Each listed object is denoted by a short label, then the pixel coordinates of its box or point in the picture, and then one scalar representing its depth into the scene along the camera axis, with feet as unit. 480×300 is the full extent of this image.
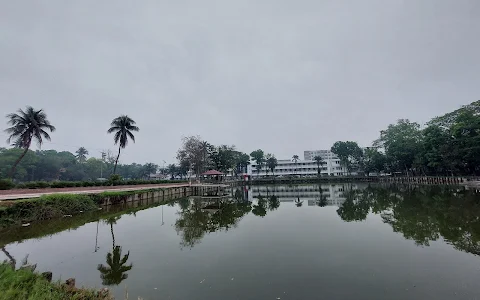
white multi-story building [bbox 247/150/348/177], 306.76
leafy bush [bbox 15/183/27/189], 70.39
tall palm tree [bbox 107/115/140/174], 128.57
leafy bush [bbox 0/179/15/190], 65.31
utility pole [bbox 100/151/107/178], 281.87
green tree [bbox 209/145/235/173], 192.34
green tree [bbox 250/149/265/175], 294.46
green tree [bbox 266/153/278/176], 286.46
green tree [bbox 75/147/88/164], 295.79
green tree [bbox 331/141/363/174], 254.88
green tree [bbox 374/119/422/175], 168.25
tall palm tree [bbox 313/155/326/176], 293.72
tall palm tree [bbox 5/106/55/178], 92.27
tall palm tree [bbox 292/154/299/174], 332.80
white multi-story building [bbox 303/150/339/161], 388.00
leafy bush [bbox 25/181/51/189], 71.77
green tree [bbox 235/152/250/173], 270.26
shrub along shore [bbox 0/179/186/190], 66.33
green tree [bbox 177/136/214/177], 160.04
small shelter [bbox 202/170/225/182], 171.16
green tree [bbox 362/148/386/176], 207.41
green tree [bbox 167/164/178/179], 287.28
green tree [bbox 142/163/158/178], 309.71
